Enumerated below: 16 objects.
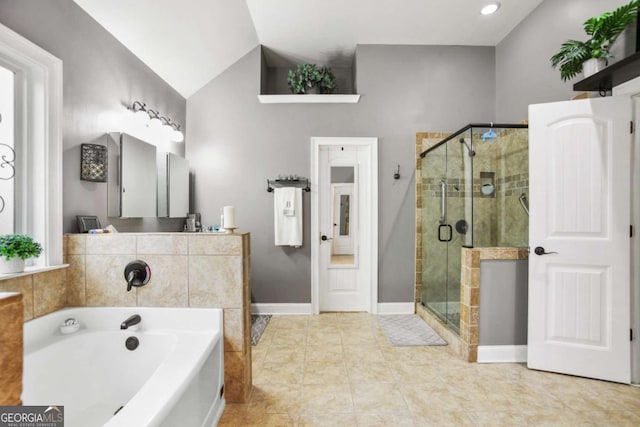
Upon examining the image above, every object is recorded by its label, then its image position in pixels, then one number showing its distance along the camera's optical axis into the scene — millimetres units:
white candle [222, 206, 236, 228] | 1779
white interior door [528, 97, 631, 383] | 1995
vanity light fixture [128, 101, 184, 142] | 2479
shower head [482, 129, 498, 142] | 2440
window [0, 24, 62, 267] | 1645
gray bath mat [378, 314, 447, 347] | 2654
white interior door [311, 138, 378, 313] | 3385
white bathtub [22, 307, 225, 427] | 1355
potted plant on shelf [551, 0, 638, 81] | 1806
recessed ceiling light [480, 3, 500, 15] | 2754
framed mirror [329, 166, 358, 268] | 3473
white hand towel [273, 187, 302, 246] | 3289
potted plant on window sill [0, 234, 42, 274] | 1431
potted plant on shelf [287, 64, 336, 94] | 3309
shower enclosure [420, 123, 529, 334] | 2461
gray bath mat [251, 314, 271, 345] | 2751
